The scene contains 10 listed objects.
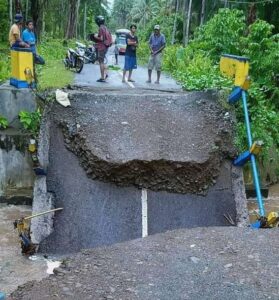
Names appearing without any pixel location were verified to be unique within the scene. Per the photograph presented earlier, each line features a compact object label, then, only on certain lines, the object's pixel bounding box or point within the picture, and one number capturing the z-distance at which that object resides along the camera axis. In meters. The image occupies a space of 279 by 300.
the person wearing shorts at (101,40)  12.34
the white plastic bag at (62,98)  10.28
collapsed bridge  8.55
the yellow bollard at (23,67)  10.89
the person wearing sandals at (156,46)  13.03
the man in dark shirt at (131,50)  12.84
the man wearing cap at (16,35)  11.77
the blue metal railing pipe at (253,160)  8.29
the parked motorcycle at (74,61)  16.09
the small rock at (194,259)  5.65
